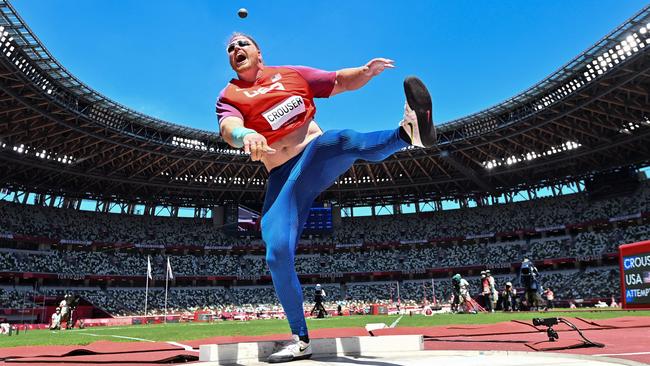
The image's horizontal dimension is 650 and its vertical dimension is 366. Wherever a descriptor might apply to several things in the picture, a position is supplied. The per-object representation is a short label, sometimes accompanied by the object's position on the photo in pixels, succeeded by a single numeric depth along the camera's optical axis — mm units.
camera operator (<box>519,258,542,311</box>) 19938
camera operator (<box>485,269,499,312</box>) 22719
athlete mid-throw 4355
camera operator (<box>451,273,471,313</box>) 23125
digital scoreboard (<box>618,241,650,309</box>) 15945
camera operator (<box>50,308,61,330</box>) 24016
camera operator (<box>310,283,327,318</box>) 23962
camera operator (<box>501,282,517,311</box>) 23359
